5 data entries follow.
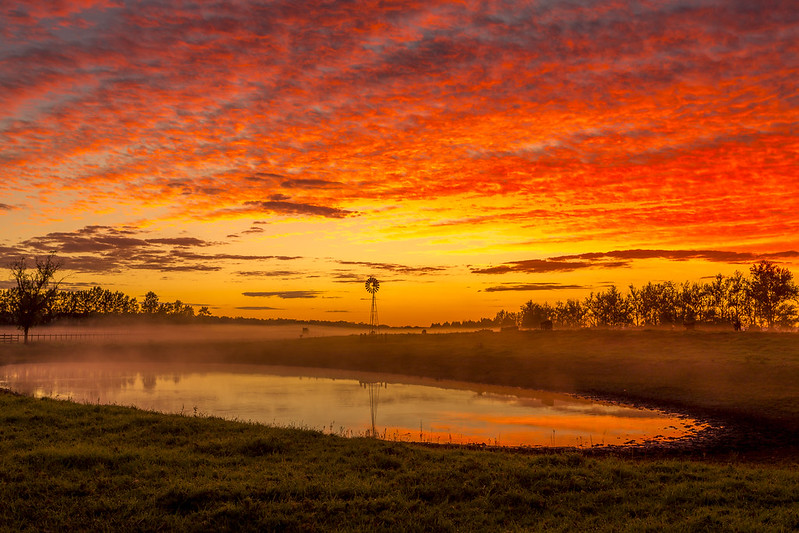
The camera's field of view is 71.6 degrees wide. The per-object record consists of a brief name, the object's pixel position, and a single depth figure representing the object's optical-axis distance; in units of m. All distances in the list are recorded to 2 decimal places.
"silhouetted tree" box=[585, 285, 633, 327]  152.75
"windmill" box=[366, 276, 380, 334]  121.34
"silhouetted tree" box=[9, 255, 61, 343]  102.38
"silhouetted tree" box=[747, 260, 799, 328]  117.56
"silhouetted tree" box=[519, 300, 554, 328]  163.75
